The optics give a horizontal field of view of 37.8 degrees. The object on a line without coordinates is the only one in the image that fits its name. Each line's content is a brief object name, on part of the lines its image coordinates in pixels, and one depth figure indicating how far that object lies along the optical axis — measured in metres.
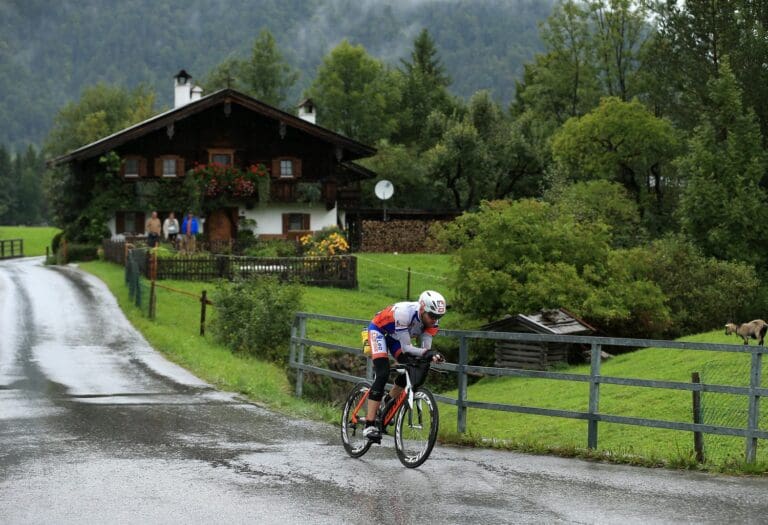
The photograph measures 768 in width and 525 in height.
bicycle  11.37
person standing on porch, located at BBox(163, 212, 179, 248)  48.28
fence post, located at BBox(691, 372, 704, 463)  12.12
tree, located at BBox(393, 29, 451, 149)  101.38
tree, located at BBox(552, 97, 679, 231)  59.69
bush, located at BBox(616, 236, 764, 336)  41.50
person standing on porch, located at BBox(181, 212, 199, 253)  46.84
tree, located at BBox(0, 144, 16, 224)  161.75
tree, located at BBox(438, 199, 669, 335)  36.56
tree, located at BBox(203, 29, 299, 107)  111.69
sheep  28.80
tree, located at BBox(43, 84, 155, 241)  111.69
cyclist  11.48
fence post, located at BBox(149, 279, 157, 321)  30.41
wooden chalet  57.00
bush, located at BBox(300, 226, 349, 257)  47.12
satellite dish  62.78
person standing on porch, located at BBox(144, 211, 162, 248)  44.41
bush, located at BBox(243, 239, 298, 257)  47.69
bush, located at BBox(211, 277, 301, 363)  25.58
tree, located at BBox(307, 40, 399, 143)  97.62
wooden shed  33.56
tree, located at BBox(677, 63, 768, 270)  49.47
